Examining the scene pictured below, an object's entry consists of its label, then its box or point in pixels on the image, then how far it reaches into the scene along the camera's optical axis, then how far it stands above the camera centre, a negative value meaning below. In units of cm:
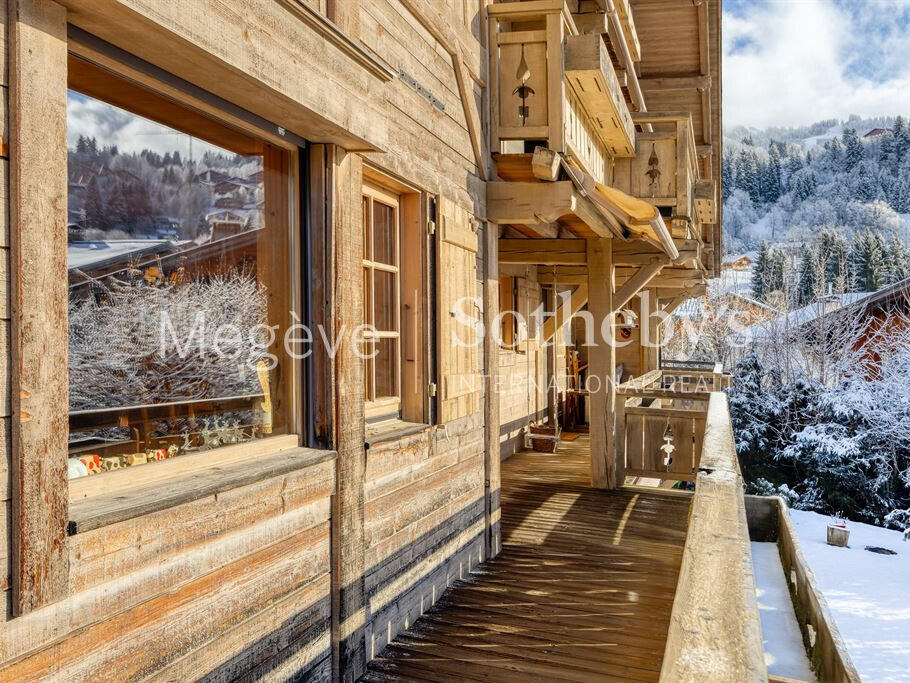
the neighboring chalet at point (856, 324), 2219 +73
